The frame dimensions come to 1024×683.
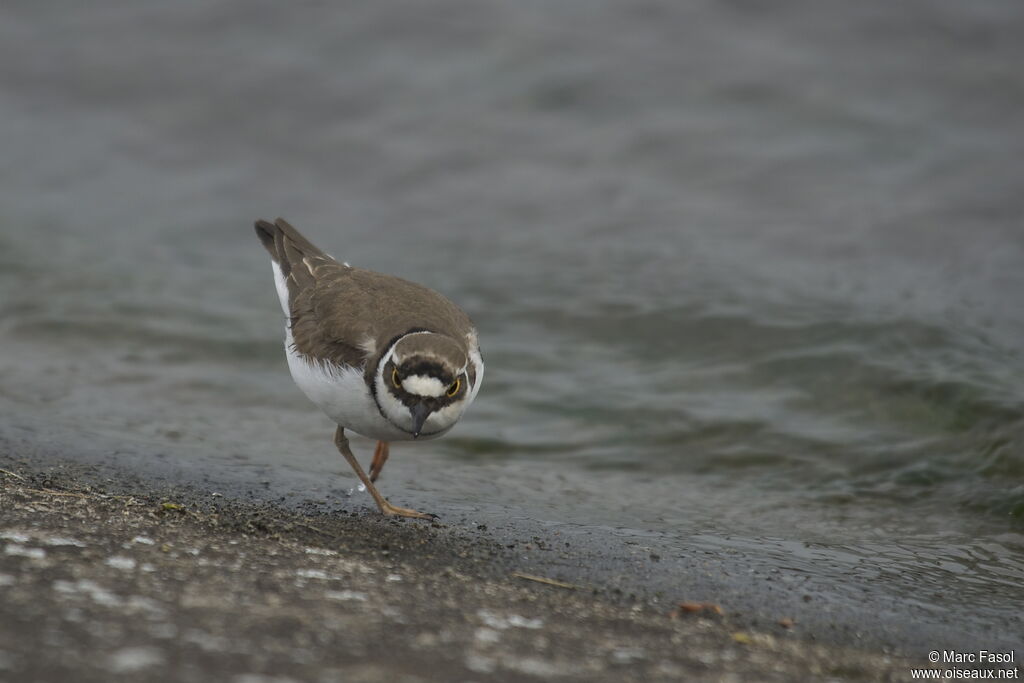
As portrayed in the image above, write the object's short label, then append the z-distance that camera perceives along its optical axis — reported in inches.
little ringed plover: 442.9
